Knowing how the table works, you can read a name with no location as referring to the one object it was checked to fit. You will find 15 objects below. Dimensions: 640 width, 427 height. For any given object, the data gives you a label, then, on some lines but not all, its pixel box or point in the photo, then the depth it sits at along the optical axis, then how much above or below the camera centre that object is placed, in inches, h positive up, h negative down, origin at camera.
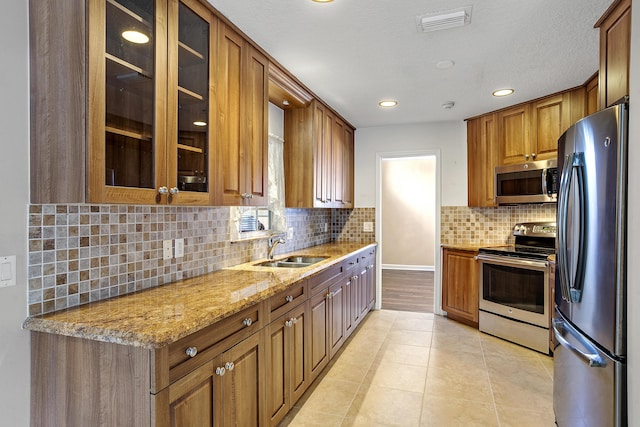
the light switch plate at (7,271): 52.0 -8.4
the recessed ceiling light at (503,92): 129.6 +43.0
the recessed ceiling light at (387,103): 142.1 +42.8
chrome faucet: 122.3 -10.1
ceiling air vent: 77.0 +41.5
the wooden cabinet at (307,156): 135.7 +21.1
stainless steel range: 131.6 -27.6
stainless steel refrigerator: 59.2 -9.8
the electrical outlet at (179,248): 83.3 -8.2
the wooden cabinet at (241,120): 79.1 +21.4
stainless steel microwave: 136.1 +12.0
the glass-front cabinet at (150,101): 52.2 +18.0
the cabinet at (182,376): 48.5 -24.8
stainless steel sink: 118.7 -16.8
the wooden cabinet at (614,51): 69.5 +32.7
